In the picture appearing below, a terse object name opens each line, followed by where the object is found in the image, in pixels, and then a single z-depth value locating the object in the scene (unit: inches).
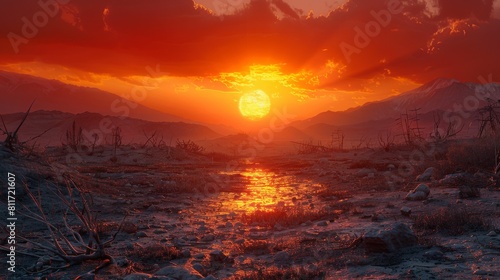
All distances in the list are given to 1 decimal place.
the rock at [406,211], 338.6
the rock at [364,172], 715.7
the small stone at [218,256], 259.8
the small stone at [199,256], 265.6
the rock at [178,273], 217.2
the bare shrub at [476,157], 546.4
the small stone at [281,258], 253.3
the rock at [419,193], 398.0
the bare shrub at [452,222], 269.3
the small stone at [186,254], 267.7
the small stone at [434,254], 227.4
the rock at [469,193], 372.8
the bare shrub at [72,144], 1335.5
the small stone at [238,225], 361.1
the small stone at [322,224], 340.5
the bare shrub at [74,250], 236.2
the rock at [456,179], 453.4
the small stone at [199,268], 237.3
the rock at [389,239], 244.2
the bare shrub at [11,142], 477.4
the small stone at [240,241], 301.8
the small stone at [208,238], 313.9
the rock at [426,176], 534.9
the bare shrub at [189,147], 1445.4
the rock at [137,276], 209.8
